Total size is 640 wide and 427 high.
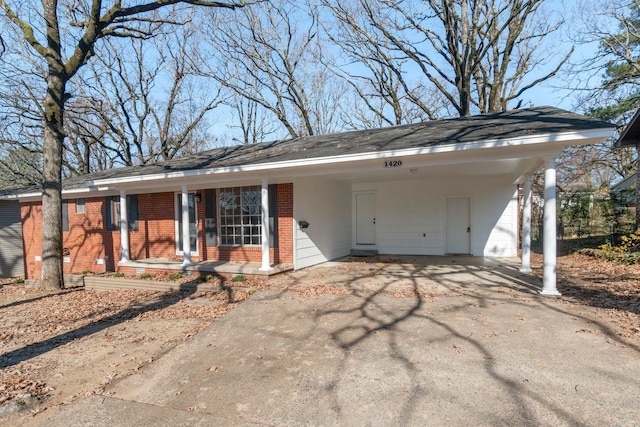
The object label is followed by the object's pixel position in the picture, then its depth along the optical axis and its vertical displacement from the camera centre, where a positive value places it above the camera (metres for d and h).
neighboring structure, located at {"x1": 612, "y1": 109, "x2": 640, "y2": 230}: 10.51 +1.72
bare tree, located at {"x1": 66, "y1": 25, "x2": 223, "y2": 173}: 22.88 +5.98
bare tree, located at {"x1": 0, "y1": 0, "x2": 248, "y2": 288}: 9.02 +2.79
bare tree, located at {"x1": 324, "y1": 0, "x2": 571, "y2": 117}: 16.03 +7.51
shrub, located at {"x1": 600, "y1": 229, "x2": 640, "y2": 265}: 9.23 -1.40
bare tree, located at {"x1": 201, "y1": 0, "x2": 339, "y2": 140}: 21.50 +8.48
